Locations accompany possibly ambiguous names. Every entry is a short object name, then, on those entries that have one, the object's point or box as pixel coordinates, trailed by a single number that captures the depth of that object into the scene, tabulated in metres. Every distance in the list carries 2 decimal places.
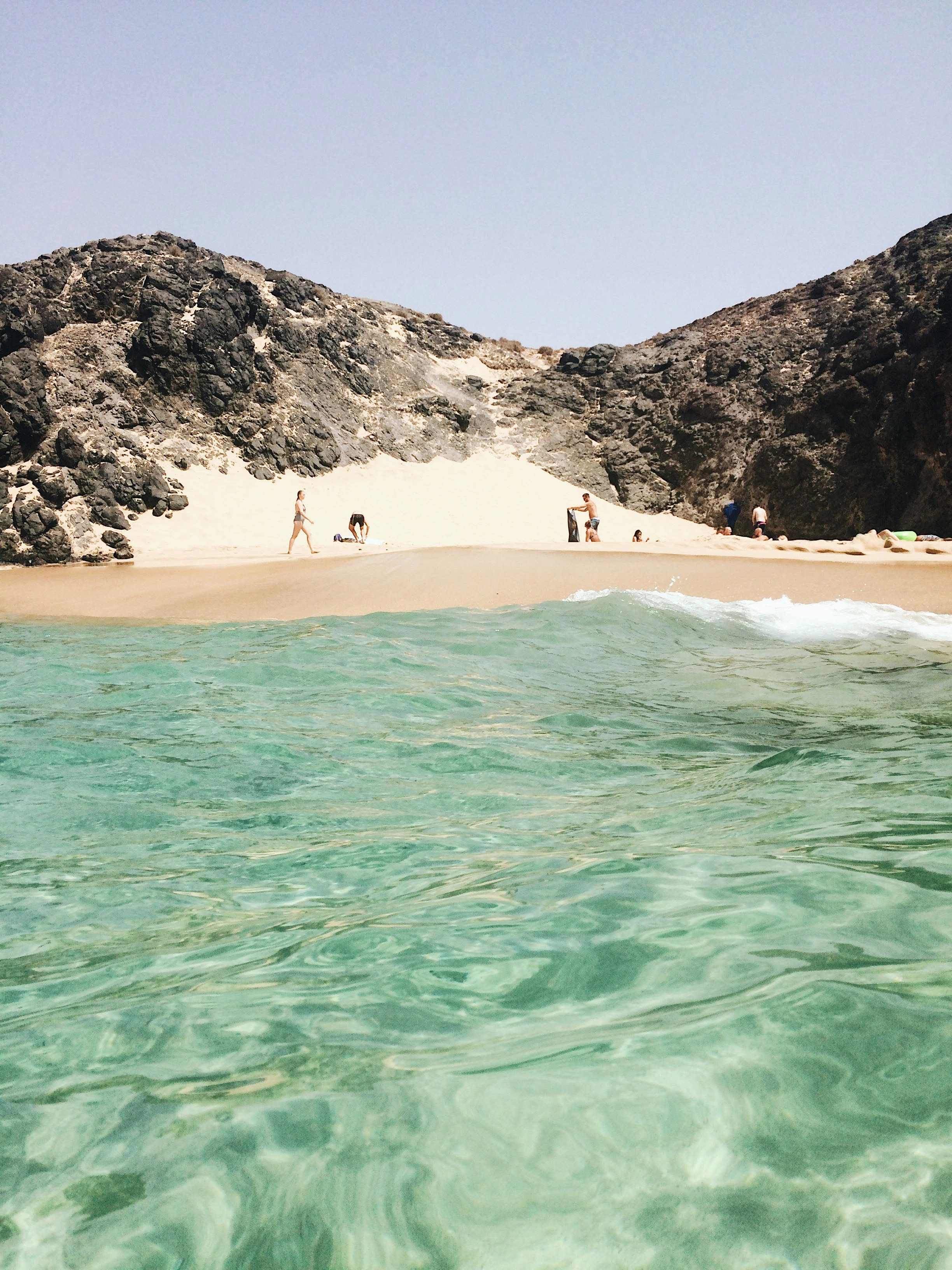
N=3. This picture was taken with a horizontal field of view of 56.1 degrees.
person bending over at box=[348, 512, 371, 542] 23.53
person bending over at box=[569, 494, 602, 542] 19.02
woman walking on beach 19.53
